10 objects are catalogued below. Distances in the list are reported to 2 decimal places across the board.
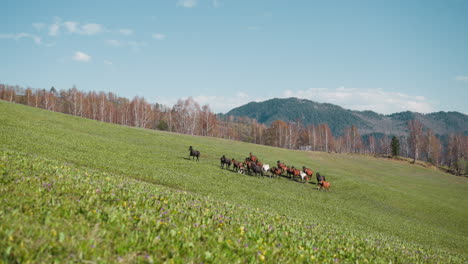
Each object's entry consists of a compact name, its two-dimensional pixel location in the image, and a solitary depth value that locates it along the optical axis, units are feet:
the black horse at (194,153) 131.35
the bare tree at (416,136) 407.03
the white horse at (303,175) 134.57
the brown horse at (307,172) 138.62
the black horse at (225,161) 127.24
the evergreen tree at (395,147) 439.43
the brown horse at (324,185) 125.49
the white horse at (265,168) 133.69
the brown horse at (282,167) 136.67
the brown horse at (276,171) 130.52
